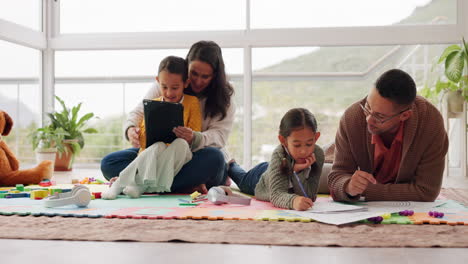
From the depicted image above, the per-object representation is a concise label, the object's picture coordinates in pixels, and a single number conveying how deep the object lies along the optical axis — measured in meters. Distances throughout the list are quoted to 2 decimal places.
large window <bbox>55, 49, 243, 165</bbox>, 4.93
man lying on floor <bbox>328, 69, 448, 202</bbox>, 1.90
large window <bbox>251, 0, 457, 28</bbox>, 4.38
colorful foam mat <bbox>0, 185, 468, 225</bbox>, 1.73
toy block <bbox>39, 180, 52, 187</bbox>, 2.93
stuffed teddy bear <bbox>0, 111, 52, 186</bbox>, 2.96
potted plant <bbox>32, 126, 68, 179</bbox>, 4.20
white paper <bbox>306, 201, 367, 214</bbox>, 1.81
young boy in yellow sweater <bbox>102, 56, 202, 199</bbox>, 2.34
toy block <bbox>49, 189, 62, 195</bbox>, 2.29
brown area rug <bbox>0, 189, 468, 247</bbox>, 1.40
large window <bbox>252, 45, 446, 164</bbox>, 4.53
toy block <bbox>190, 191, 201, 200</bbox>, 2.23
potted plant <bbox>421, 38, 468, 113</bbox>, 3.98
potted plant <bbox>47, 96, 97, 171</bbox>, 4.42
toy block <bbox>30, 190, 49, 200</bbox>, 2.32
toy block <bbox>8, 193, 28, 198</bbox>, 2.38
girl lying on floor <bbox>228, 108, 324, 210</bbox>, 2.01
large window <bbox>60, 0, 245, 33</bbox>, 4.63
